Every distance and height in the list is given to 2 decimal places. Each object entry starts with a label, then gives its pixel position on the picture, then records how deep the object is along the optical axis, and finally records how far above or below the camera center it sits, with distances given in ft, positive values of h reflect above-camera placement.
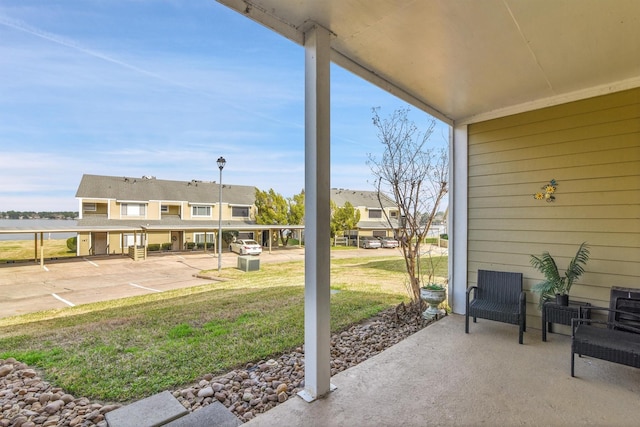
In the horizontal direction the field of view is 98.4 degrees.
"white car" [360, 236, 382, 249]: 66.23 -7.65
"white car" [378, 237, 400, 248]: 62.18 -7.18
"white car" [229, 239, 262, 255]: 54.06 -7.29
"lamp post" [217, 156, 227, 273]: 37.35 +6.63
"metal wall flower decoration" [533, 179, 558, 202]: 11.02 +0.83
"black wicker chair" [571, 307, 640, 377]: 6.91 -3.42
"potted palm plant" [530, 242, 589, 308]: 9.93 -2.37
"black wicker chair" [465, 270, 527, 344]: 9.91 -3.55
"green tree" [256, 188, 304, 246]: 66.54 +0.75
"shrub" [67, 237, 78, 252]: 54.13 -6.64
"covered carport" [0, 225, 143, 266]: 36.63 -3.12
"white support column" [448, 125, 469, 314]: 13.23 -0.24
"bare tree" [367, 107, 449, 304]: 14.16 +1.86
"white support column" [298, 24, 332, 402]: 6.46 +0.05
